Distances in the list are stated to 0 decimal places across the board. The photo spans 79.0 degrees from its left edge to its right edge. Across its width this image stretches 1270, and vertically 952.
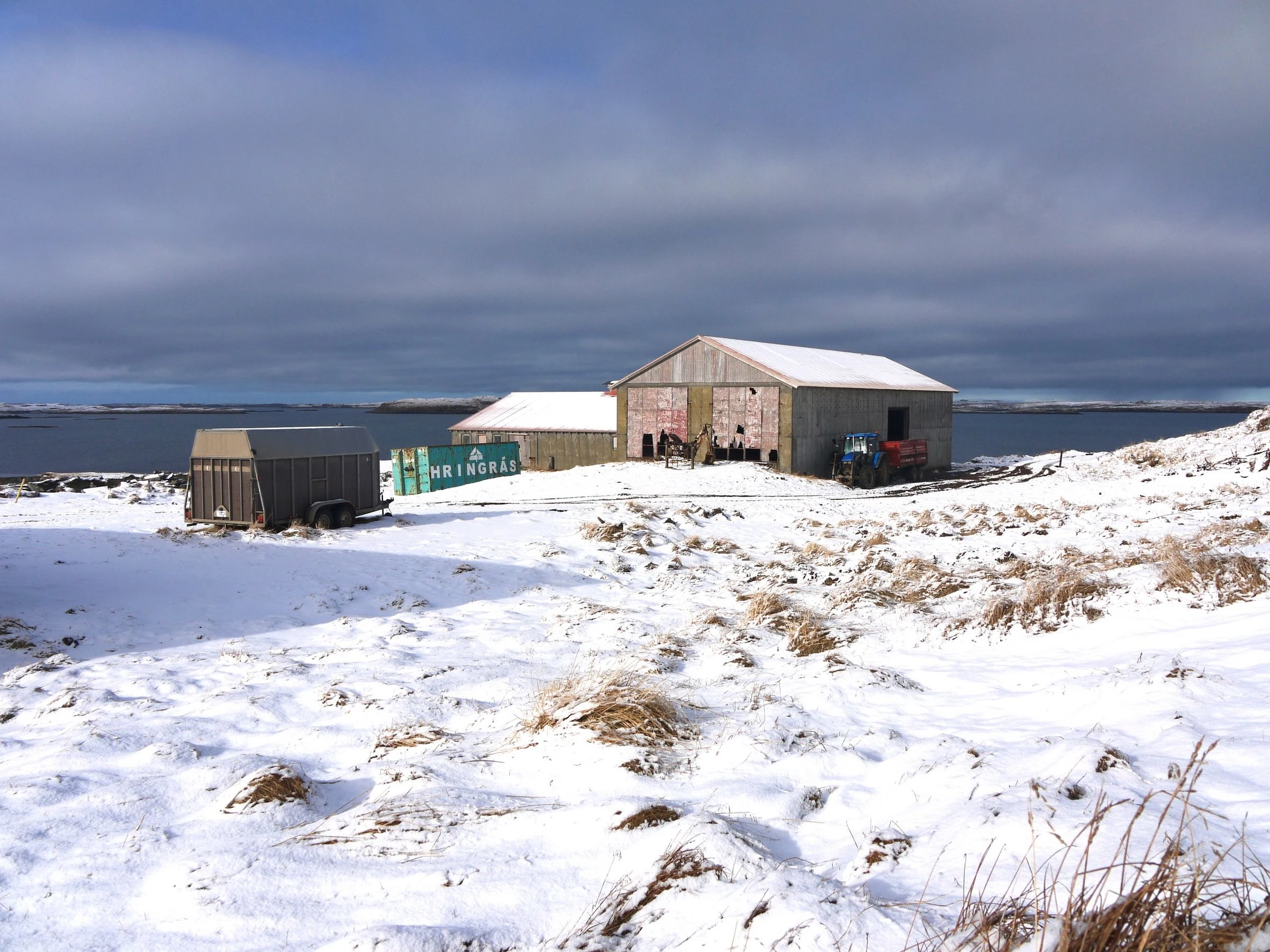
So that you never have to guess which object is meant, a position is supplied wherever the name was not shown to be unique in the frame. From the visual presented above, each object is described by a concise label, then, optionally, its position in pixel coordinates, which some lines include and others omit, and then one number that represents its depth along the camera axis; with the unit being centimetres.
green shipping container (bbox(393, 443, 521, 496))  3972
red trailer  3991
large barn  3797
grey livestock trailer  1844
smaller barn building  4678
